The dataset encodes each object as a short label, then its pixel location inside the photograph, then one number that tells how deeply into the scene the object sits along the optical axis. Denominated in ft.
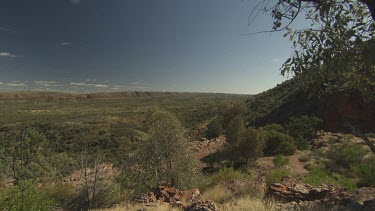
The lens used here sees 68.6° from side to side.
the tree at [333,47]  13.42
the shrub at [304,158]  59.06
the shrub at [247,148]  62.49
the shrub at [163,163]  39.32
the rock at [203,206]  20.38
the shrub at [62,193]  30.14
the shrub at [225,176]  41.35
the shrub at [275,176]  38.17
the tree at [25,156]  56.55
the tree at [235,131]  68.18
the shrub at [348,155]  51.05
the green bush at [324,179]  36.11
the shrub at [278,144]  67.82
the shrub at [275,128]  84.43
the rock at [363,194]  21.35
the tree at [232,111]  125.90
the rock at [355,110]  72.38
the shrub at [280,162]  54.91
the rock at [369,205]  17.15
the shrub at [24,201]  19.57
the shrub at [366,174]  33.19
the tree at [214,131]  109.11
